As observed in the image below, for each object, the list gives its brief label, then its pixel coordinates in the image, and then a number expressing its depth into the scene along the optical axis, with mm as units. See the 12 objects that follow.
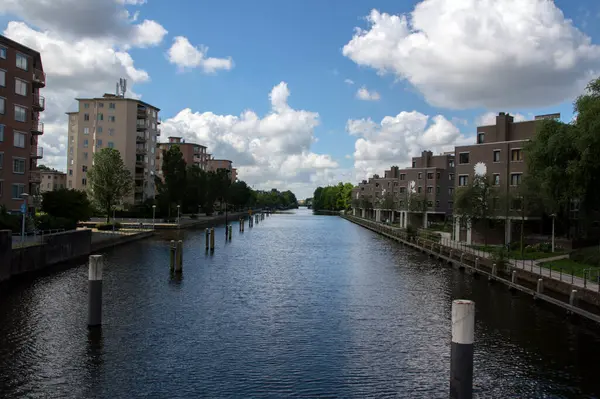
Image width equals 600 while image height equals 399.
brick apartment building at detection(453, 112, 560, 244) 57094
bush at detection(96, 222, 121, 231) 69125
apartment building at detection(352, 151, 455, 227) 101250
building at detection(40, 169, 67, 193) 160500
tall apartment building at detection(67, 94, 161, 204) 108438
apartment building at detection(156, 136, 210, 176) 169250
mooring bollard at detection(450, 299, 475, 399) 11117
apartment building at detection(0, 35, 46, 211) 50062
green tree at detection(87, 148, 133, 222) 78000
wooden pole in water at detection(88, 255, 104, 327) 20953
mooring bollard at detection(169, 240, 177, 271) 38938
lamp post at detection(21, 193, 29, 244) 35969
